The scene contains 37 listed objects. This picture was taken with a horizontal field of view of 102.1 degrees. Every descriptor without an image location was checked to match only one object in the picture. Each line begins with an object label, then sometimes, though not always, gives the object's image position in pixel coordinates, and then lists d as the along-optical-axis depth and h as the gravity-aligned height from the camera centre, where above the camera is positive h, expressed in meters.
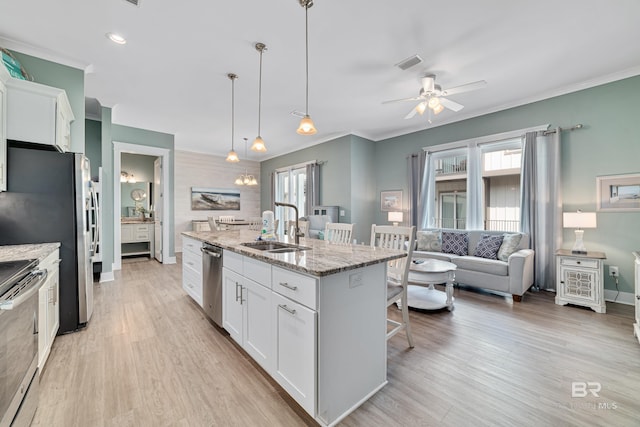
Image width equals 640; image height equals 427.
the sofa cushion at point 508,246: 3.84 -0.51
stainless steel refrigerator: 2.25 +0.00
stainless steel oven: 1.15 -0.65
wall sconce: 6.86 +0.92
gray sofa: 3.44 -0.82
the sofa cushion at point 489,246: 4.01 -0.54
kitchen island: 1.40 -0.68
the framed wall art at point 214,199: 7.66 +0.40
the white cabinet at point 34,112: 2.28 +0.92
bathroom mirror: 6.94 +0.40
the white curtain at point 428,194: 5.36 +0.39
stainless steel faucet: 2.46 -0.22
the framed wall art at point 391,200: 5.89 +0.28
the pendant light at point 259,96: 2.77 +1.76
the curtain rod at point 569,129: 3.68 +1.23
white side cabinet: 3.09 -0.83
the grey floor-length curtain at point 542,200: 3.81 +0.19
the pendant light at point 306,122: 2.27 +0.85
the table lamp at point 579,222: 3.20 -0.12
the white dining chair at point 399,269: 2.15 -0.50
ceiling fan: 3.21 +1.50
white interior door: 5.90 +0.07
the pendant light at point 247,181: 6.45 +0.80
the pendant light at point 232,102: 3.39 +1.79
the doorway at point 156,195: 4.82 +0.36
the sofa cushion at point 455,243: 4.43 -0.53
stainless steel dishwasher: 2.48 -0.71
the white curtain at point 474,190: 4.69 +0.41
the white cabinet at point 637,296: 2.35 -0.77
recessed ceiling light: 2.61 +1.78
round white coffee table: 3.09 -0.80
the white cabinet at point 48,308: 1.85 -0.77
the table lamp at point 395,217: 5.37 -0.10
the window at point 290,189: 7.53 +0.71
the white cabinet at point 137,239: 6.32 -0.66
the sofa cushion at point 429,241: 4.70 -0.52
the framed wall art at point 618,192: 3.28 +0.27
